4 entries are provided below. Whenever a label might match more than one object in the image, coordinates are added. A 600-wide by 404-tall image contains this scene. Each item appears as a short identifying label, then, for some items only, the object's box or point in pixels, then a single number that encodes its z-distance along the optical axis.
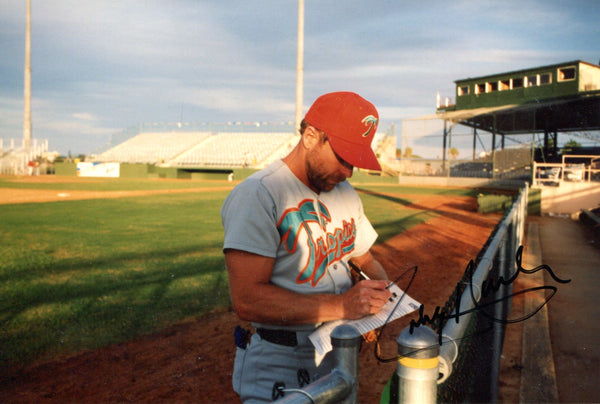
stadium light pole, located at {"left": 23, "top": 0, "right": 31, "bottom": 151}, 34.03
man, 1.56
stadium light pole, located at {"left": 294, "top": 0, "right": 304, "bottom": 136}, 22.36
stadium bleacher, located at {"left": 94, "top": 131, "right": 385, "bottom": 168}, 45.53
